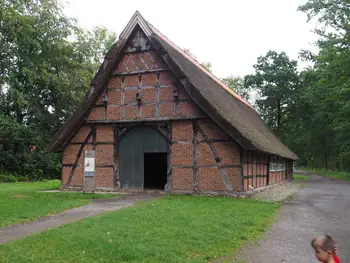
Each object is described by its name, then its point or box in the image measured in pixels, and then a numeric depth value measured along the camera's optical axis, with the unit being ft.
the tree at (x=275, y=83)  142.61
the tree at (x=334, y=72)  71.31
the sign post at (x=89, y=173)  52.80
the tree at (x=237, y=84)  197.52
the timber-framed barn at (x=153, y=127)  47.96
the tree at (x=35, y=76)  86.53
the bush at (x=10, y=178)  85.40
